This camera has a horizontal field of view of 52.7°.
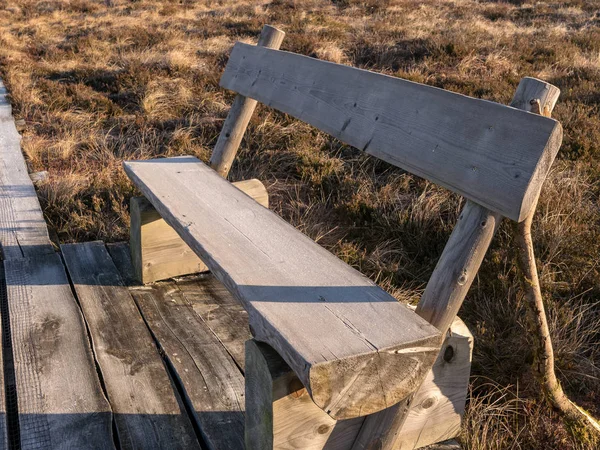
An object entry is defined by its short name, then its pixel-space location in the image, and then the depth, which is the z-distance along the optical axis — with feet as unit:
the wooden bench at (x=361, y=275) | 5.56
